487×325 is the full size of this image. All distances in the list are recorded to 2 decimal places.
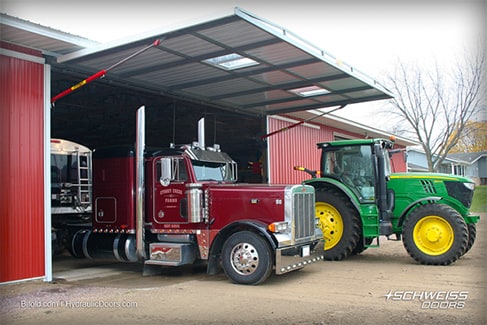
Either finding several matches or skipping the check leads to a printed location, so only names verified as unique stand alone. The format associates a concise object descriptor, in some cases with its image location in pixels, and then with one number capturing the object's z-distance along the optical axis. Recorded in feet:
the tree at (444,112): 87.45
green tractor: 30.04
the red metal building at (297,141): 50.75
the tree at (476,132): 92.84
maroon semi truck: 25.93
